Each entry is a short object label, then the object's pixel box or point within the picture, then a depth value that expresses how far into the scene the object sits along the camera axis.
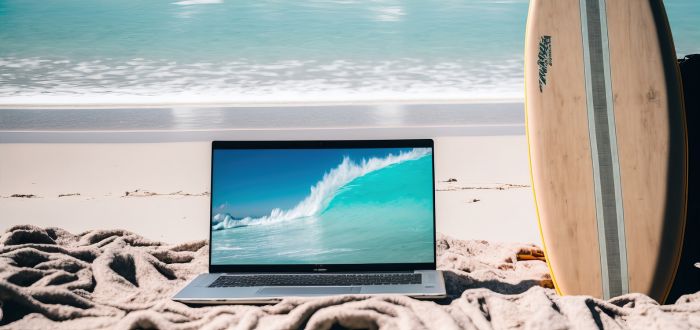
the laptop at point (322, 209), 1.84
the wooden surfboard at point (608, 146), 1.91
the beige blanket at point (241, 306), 1.38
